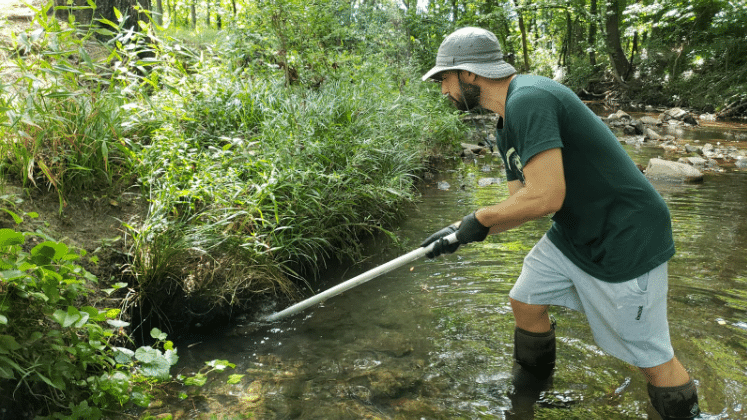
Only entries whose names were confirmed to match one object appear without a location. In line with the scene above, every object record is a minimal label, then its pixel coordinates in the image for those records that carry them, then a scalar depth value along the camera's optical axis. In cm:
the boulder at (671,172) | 790
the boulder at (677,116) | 1521
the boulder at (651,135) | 1242
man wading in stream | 197
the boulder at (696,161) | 908
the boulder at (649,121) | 1522
